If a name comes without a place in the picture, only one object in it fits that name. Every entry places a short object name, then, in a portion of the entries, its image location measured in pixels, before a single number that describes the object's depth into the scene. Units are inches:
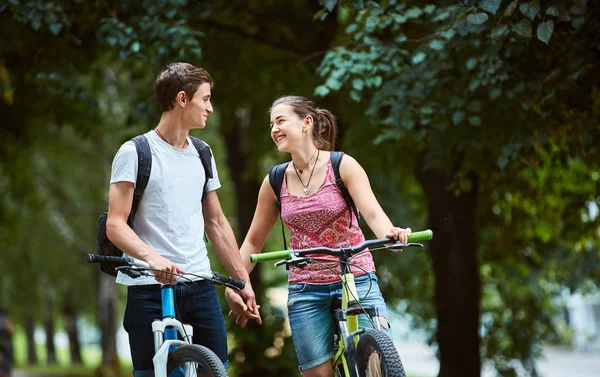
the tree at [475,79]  532.4
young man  336.2
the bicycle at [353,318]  313.9
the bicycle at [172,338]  311.1
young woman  361.7
